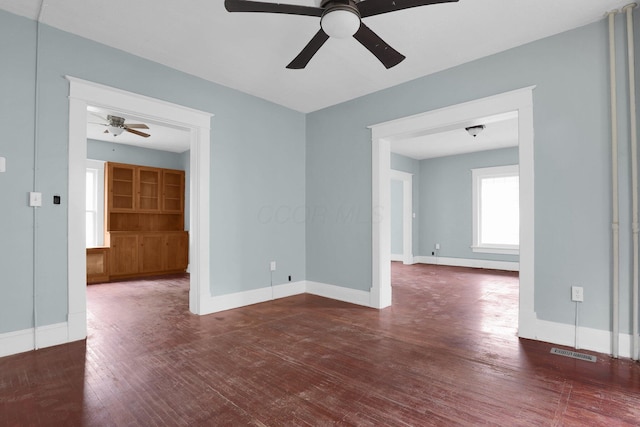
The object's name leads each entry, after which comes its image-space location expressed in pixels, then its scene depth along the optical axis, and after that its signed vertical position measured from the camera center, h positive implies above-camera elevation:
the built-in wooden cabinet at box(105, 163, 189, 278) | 6.41 -0.13
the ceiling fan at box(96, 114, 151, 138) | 4.69 +1.30
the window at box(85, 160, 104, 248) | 6.59 +0.21
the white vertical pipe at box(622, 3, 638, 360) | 2.60 +0.37
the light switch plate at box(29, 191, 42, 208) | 2.80 +0.13
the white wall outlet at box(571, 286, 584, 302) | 2.86 -0.69
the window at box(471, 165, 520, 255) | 7.46 +0.12
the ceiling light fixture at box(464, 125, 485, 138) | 4.96 +1.30
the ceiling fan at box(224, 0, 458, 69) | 2.12 +1.35
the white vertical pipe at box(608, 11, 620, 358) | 2.68 +0.27
